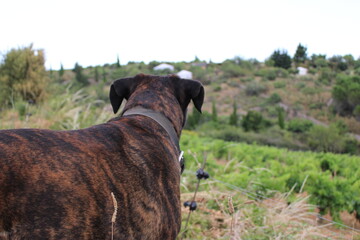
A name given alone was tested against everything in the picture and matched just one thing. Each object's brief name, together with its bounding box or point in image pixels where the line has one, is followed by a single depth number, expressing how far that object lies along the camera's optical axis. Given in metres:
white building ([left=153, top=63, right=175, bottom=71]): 54.18
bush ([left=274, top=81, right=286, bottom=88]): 46.38
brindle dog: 1.48
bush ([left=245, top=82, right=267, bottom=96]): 44.53
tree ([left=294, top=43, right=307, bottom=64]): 54.58
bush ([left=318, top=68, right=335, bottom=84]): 45.22
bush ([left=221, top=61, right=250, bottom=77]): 53.76
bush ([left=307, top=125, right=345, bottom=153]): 22.09
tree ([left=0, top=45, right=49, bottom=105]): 11.01
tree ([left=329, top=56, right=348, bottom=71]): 42.98
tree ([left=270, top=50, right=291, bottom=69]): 56.91
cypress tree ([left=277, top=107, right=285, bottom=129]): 27.89
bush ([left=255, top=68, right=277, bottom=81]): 51.81
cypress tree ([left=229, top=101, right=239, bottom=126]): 29.16
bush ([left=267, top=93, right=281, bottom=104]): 40.50
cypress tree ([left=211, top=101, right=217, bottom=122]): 30.73
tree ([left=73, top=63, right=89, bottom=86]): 47.64
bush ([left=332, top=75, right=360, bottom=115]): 31.08
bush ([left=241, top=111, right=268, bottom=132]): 27.08
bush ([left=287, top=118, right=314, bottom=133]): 27.92
